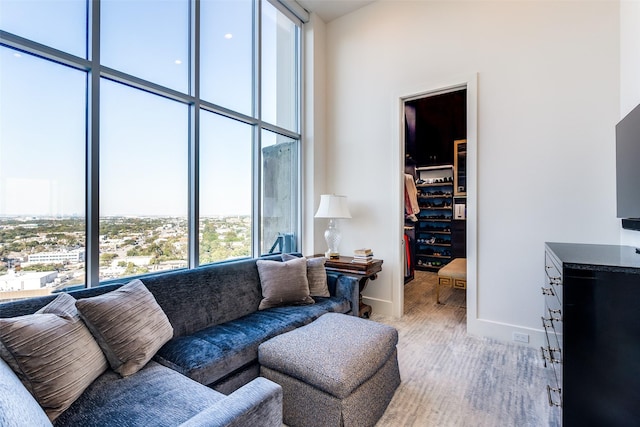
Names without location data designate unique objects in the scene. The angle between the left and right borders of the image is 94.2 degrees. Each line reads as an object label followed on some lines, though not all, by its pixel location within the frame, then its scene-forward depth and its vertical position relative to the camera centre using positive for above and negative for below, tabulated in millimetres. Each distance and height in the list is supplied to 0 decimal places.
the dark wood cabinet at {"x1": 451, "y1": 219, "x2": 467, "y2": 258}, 5539 -448
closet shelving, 6074 -61
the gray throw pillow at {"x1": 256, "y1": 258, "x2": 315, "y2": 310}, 2552 -609
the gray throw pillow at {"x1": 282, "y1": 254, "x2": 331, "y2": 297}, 2779 -603
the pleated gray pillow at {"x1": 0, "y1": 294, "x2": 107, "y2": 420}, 1162 -588
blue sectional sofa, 1048 -781
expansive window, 1766 +585
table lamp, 3355 +14
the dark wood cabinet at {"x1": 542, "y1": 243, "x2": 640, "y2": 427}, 1328 -597
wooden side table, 3129 -595
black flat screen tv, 1754 +288
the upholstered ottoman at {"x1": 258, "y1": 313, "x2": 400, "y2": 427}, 1516 -858
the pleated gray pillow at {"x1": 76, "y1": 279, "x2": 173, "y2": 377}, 1467 -587
